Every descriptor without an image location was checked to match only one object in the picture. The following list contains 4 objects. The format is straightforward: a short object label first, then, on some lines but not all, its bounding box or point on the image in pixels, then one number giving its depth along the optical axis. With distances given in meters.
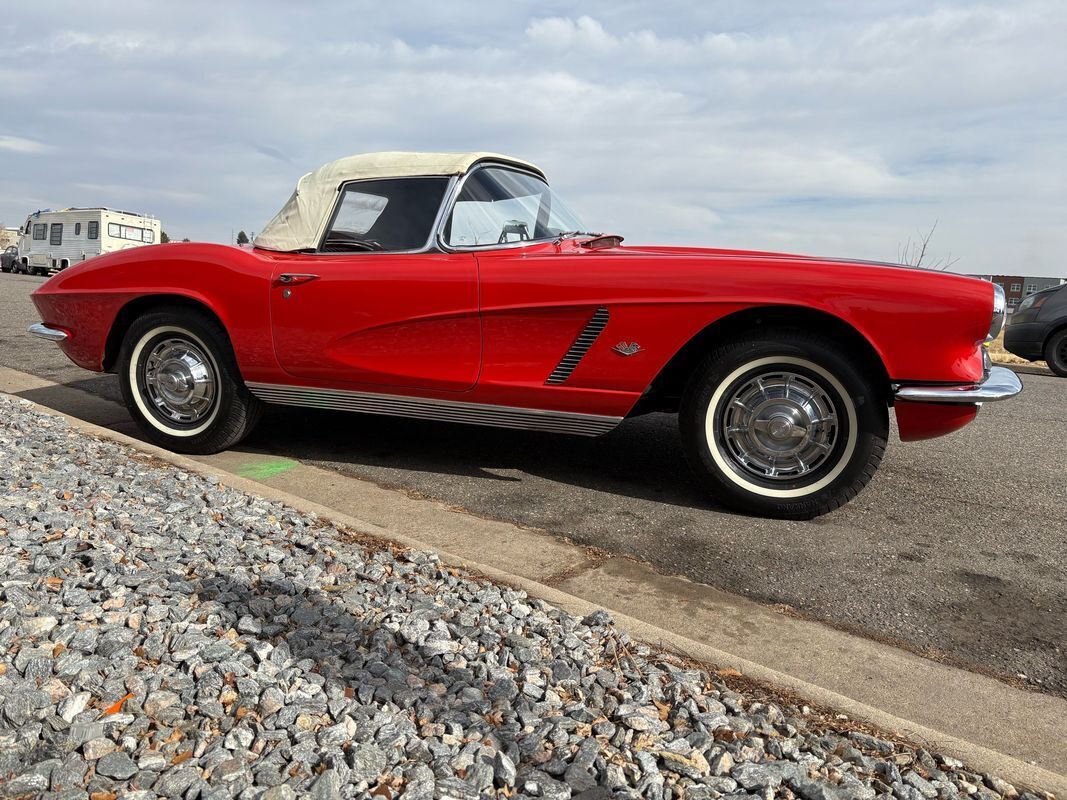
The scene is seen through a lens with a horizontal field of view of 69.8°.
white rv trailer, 25.67
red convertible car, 3.19
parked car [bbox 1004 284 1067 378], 10.02
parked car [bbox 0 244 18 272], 30.38
